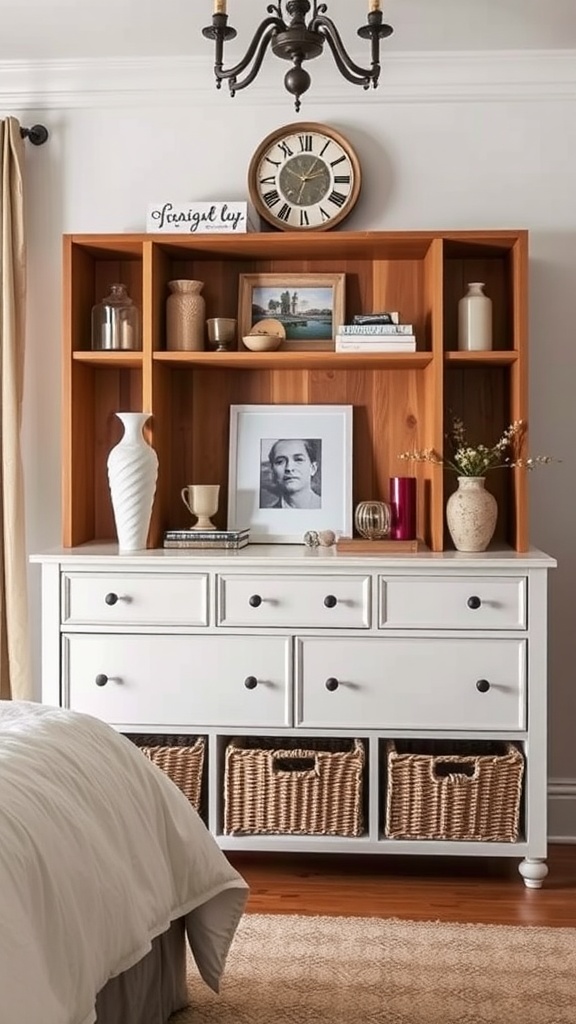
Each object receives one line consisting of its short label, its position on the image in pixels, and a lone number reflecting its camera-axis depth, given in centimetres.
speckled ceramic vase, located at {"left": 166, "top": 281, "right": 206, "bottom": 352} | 379
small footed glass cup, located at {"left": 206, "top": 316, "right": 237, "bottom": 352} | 378
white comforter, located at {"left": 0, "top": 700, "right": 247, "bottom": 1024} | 167
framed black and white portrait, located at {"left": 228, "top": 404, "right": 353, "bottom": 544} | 390
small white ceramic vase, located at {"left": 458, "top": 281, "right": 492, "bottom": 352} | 367
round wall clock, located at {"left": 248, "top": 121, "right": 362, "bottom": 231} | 386
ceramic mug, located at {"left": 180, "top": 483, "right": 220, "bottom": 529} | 378
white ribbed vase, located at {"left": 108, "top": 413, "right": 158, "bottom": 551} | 359
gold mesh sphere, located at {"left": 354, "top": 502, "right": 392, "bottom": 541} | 377
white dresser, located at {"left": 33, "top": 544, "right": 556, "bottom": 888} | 338
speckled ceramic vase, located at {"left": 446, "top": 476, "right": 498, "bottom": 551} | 350
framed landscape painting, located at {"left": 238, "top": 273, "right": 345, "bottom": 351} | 388
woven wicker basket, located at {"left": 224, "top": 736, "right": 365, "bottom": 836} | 339
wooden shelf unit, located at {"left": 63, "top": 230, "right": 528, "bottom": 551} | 367
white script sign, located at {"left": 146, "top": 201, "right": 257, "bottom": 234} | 373
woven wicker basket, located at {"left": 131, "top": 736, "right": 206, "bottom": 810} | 344
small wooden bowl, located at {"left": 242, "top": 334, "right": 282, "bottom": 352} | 371
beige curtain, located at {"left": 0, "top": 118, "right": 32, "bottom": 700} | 386
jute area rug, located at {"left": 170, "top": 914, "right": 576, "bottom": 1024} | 257
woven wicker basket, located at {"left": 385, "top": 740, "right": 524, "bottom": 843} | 337
